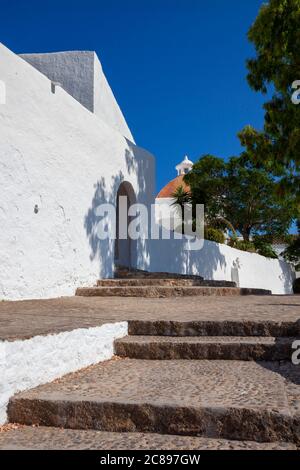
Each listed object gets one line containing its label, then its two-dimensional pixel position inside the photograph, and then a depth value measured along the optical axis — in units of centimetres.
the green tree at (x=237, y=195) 2159
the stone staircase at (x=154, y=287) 725
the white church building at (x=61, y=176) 588
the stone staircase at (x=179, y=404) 214
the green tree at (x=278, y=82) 862
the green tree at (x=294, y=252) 2700
